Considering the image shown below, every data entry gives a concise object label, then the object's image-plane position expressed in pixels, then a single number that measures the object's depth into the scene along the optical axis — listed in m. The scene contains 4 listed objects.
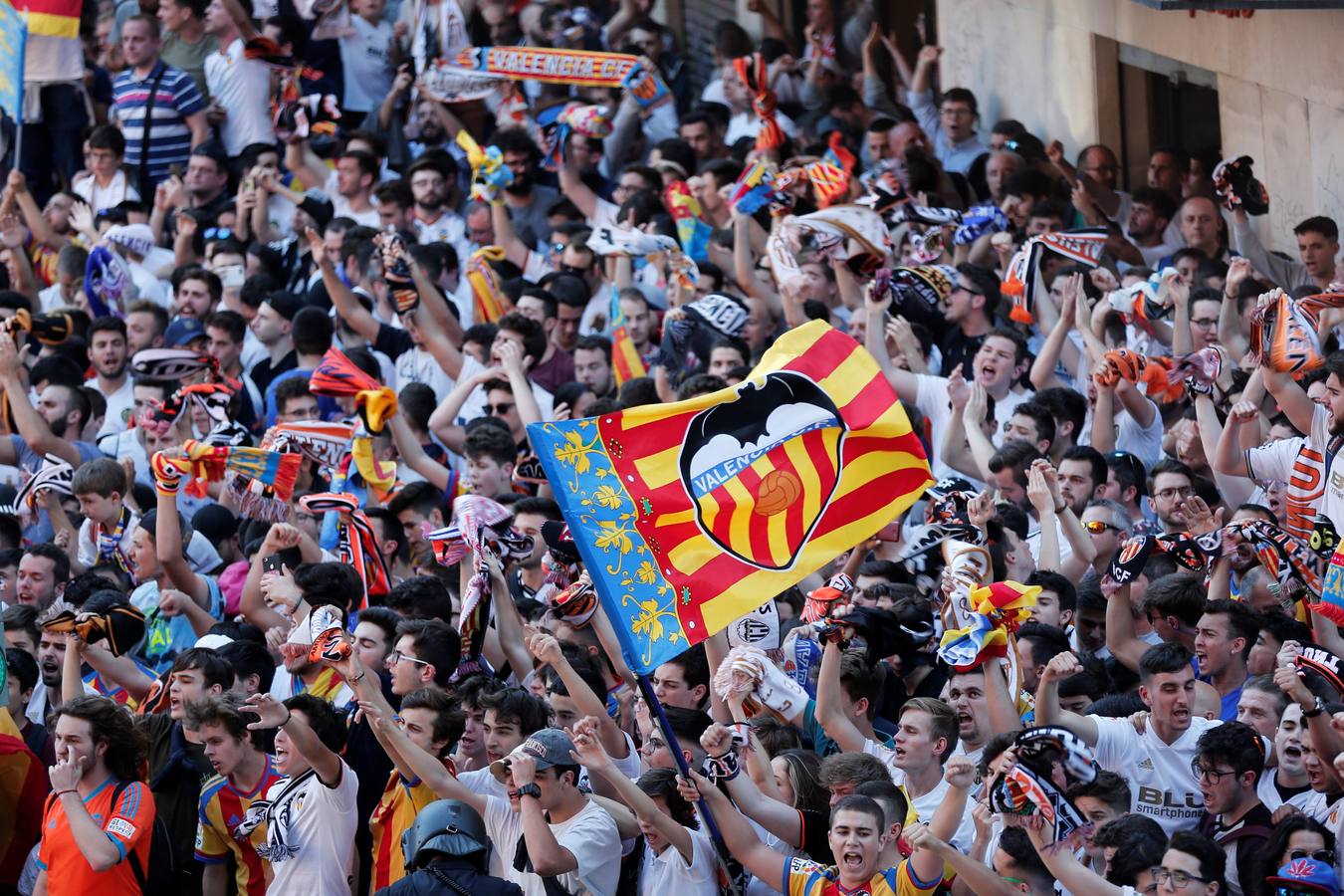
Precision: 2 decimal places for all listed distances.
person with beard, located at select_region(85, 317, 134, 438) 25.36
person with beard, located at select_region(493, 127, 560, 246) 29.08
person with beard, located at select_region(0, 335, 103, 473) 23.36
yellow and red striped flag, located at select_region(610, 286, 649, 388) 24.11
